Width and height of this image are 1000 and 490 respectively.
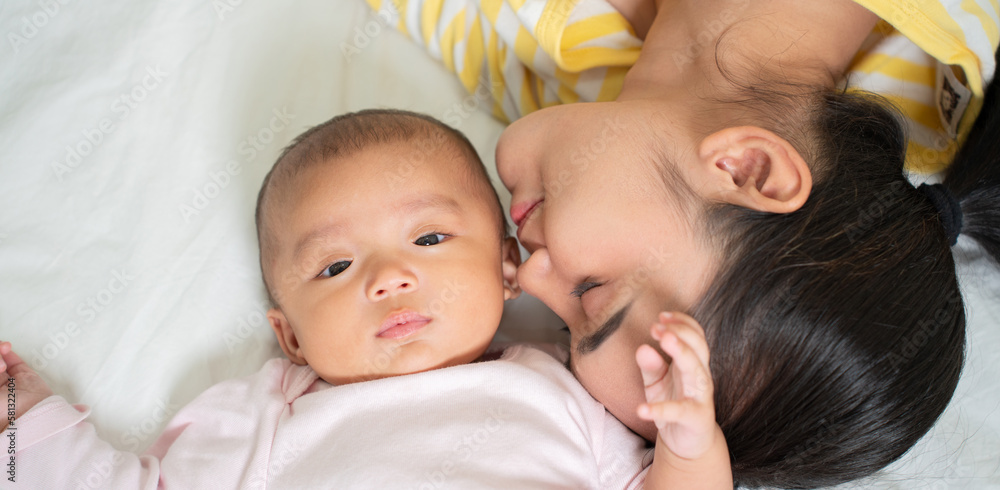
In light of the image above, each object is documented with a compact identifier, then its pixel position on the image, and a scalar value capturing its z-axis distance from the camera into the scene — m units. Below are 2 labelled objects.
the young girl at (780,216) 0.72
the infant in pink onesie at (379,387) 0.75
